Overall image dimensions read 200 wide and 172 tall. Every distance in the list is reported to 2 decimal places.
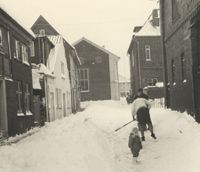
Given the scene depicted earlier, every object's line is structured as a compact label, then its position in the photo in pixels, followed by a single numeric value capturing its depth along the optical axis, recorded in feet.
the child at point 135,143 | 36.40
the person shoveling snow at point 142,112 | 49.01
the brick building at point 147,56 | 165.78
